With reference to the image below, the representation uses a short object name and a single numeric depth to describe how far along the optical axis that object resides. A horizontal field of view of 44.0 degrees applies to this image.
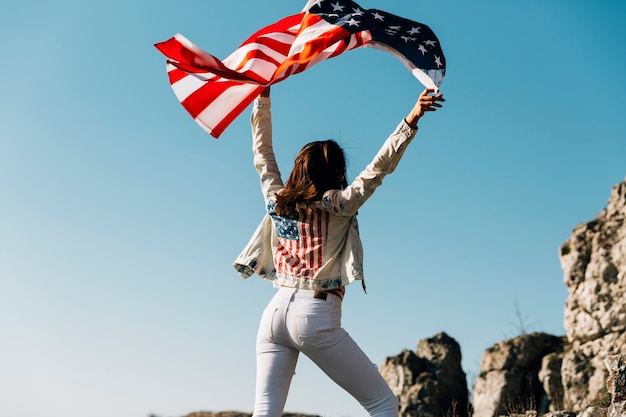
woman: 4.32
